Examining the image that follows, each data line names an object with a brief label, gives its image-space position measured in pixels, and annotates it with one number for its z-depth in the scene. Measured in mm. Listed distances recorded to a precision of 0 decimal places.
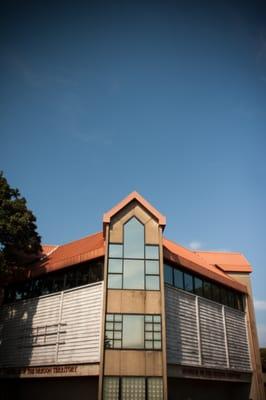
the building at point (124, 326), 21078
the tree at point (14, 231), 25828
